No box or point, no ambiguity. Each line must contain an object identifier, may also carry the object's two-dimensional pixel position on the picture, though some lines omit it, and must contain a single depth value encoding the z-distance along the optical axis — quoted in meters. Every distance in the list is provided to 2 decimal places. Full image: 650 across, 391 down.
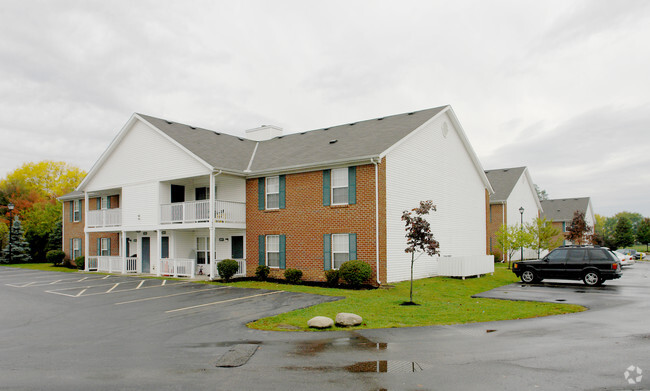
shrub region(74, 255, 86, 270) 31.94
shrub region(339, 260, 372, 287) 19.17
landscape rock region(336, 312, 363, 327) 11.48
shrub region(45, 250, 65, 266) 37.12
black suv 20.28
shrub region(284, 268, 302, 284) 21.50
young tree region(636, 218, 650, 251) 67.62
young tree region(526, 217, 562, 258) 29.27
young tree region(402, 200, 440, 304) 15.00
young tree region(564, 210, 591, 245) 42.94
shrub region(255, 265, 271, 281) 22.86
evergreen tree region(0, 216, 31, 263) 44.69
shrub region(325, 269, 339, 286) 20.08
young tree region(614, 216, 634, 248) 61.06
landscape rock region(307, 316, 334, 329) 11.33
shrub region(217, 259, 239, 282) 22.47
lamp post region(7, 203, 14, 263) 43.41
